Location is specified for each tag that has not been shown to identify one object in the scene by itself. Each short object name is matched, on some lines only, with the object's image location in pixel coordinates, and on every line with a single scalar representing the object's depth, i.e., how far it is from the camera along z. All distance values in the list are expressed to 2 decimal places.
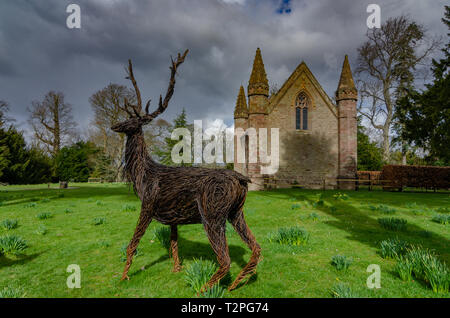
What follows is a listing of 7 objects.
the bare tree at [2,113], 24.09
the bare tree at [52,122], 33.50
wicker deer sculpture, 3.21
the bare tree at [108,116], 27.78
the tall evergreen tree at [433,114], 16.83
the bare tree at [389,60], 26.81
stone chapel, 21.38
